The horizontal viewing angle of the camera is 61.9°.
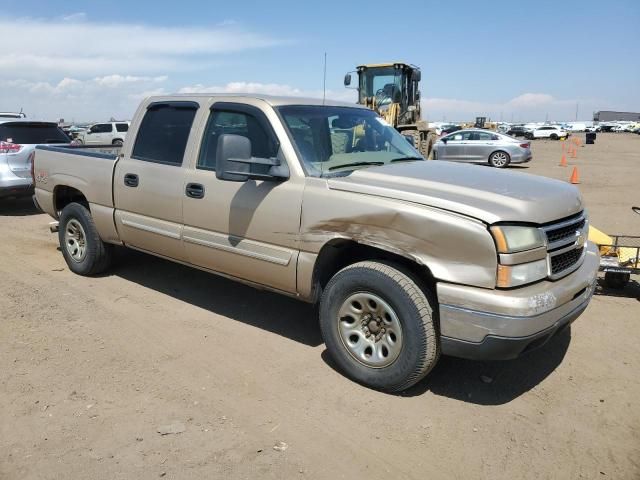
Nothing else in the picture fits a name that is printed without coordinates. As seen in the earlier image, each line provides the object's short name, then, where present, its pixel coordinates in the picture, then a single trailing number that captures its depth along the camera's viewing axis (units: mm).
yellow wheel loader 17688
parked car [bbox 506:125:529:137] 63781
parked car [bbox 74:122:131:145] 27089
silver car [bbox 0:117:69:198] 9328
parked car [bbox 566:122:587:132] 105075
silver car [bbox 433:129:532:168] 20969
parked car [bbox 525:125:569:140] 60362
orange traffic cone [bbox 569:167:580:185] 15514
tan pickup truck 3113
